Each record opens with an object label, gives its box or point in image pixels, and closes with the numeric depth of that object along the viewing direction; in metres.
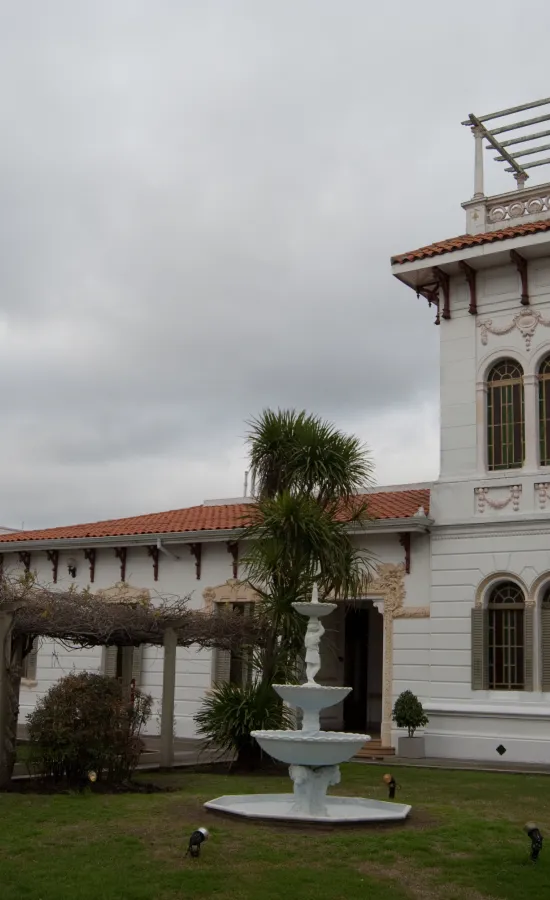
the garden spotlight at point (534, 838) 9.18
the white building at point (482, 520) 18.27
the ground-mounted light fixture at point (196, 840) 9.06
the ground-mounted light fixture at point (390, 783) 12.53
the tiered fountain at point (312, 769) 10.88
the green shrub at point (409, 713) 18.16
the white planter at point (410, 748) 18.30
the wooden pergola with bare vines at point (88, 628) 13.24
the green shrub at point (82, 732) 13.20
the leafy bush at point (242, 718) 15.70
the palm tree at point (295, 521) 16.03
